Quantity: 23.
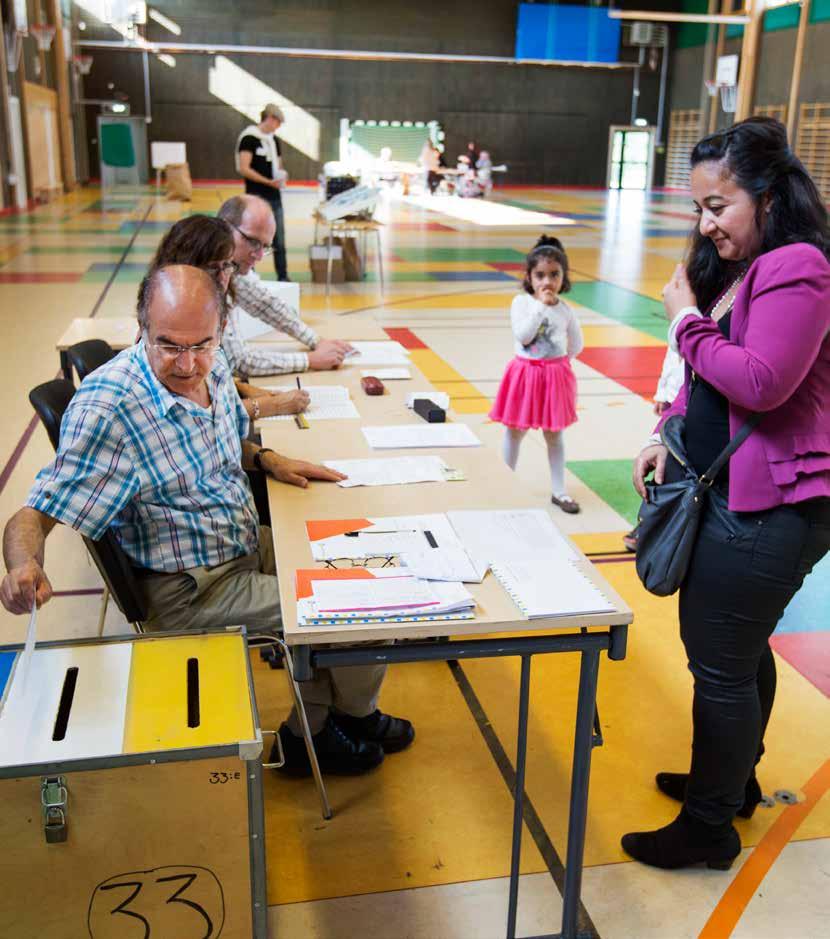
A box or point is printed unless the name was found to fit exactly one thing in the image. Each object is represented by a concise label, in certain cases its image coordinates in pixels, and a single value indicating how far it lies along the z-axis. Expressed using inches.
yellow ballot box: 72.7
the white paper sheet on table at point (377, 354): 167.2
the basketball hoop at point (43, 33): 764.6
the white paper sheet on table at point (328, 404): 134.5
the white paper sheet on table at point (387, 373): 156.0
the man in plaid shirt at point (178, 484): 90.2
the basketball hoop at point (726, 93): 993.5
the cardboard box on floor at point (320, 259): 438.0
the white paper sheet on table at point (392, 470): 109.2
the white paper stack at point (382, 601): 77.7
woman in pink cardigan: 75.3
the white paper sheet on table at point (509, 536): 90.5
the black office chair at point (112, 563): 92.0
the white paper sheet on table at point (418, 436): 122.3
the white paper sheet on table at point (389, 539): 90.4
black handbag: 84.7
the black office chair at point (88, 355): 141.0
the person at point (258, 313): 151.0
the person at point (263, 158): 387.2
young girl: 176.9
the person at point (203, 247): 123.5
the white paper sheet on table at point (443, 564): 84.7
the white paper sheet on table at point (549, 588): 79.6
